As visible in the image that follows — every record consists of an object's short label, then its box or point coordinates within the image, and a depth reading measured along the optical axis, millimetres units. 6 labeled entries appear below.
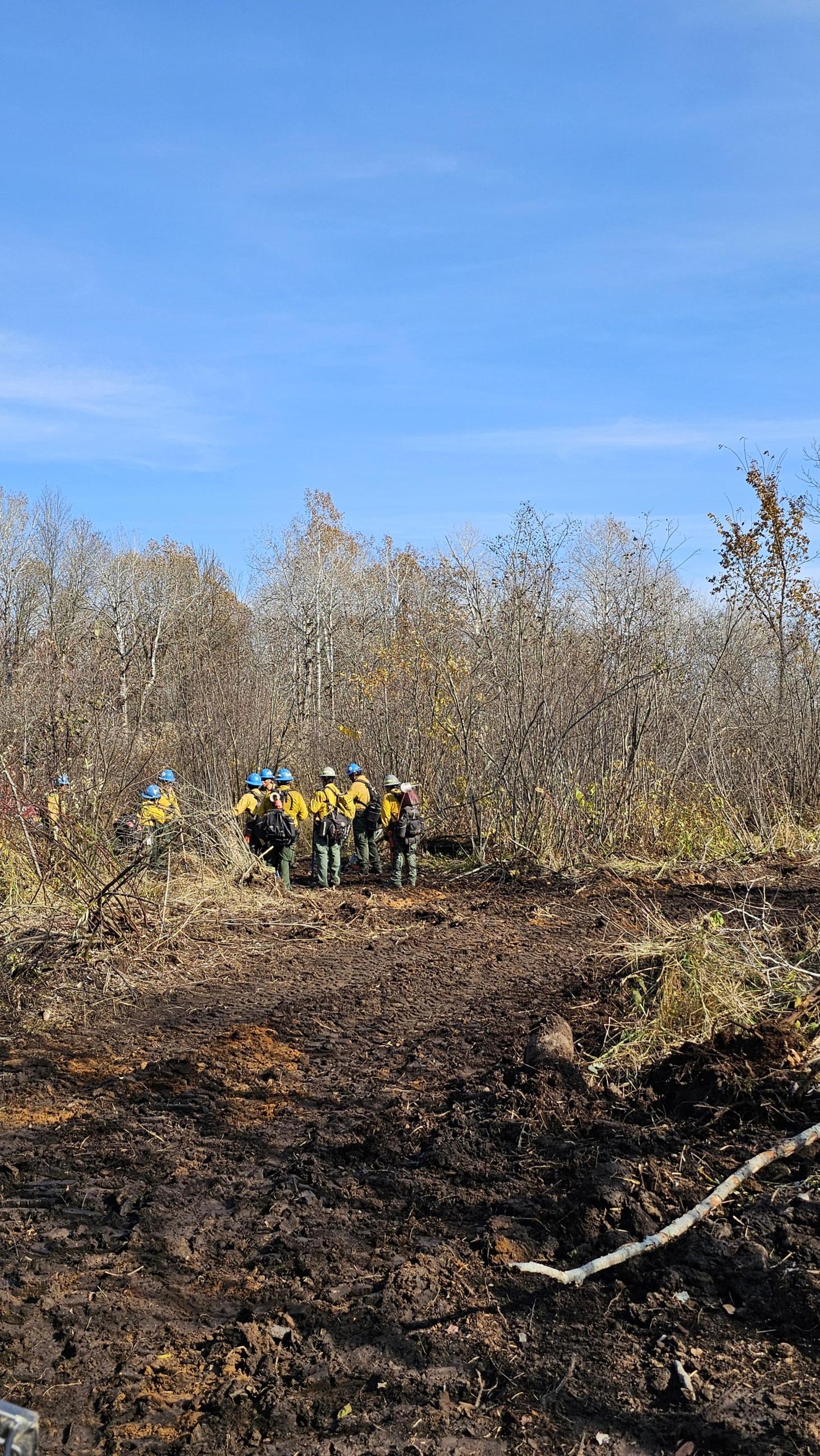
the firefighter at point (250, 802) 14443
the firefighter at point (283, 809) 14250
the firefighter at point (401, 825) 15008
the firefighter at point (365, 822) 16828
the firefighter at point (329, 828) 15289
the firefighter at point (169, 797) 11180
